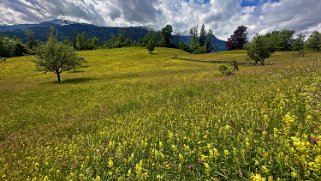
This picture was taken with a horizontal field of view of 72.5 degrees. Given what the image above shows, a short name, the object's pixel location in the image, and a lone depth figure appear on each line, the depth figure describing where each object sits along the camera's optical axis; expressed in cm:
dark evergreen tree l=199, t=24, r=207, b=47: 15364
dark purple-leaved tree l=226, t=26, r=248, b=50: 13038
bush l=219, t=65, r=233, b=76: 2444
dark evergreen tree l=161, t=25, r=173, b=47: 14500
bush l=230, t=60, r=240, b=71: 3292
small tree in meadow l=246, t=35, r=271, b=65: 4118
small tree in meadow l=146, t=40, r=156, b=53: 9994
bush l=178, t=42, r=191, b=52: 14488
